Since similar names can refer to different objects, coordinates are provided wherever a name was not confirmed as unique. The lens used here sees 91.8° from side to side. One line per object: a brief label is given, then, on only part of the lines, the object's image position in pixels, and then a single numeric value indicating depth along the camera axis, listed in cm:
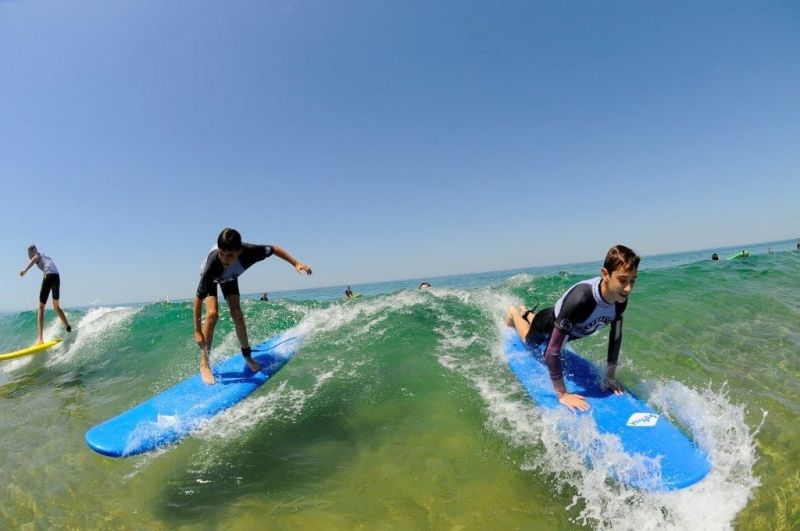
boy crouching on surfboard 359
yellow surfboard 941
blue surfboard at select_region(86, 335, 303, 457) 399
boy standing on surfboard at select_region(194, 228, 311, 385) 508
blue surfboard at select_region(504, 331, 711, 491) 303
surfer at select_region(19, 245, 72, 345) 992
